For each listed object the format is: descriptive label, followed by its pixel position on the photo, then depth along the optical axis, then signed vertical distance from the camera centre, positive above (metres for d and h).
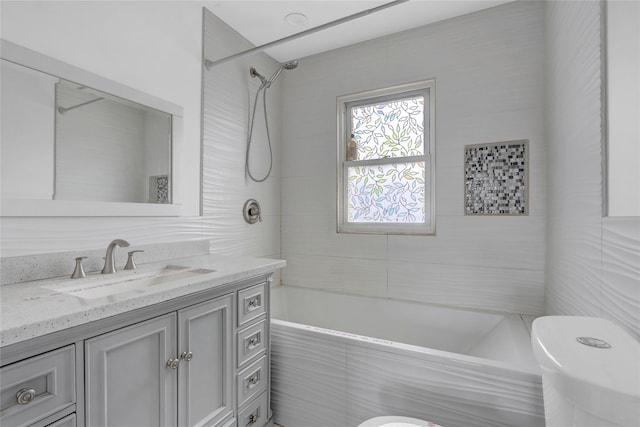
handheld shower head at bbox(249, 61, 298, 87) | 2.25 +1.05
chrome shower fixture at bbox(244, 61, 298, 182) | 2.35 +0.85
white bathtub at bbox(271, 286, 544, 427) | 1.27 -0.78
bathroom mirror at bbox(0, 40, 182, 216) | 1.16 +0.32
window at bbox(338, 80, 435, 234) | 2.32 +0.43
